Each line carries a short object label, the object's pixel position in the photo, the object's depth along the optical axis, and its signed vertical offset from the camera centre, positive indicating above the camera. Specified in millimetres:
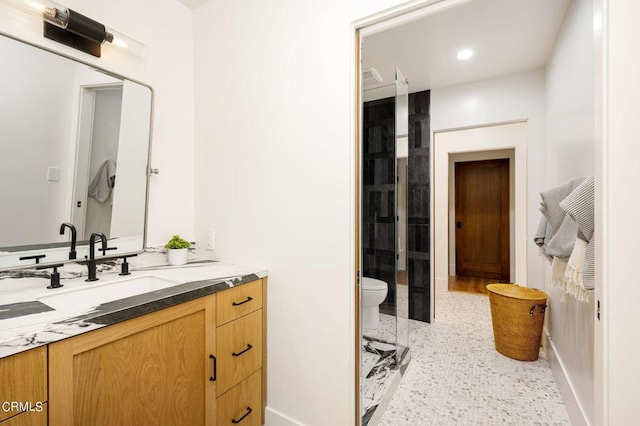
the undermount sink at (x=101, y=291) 1195 -356
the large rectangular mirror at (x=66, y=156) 1231 +287
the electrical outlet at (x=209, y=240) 1873 -156
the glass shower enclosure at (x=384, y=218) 2408 +13
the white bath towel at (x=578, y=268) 1109 -178
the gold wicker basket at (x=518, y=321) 2246 -798
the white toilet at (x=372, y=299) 2447 -677
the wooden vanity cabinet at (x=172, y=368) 895 -584
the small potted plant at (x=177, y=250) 1766 -210
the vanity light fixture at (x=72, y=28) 1264 +884
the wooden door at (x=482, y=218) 4676 +48
